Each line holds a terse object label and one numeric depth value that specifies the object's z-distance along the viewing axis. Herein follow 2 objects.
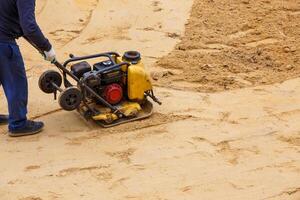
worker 10.50
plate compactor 11.36
